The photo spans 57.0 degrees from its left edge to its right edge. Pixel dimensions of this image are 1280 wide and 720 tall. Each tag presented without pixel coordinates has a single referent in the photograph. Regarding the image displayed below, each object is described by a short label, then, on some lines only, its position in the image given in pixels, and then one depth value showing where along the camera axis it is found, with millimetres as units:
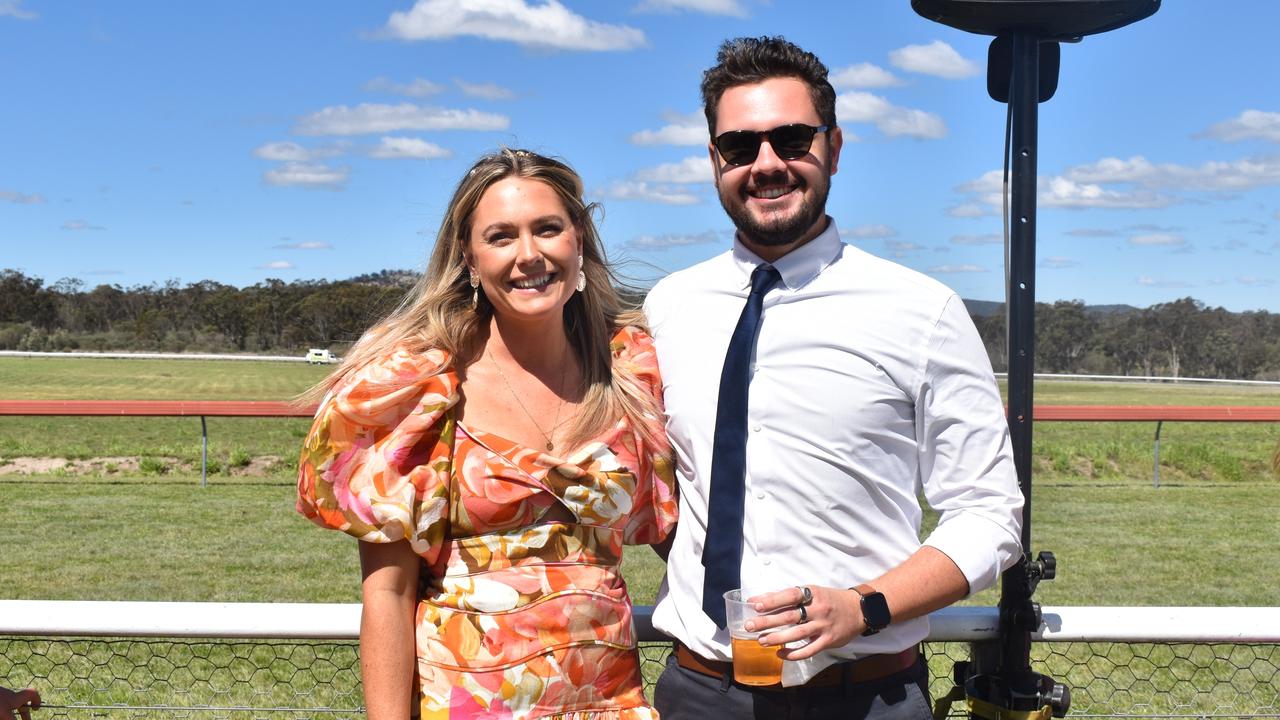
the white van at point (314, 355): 61375
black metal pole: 2281
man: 2070
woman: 2105
